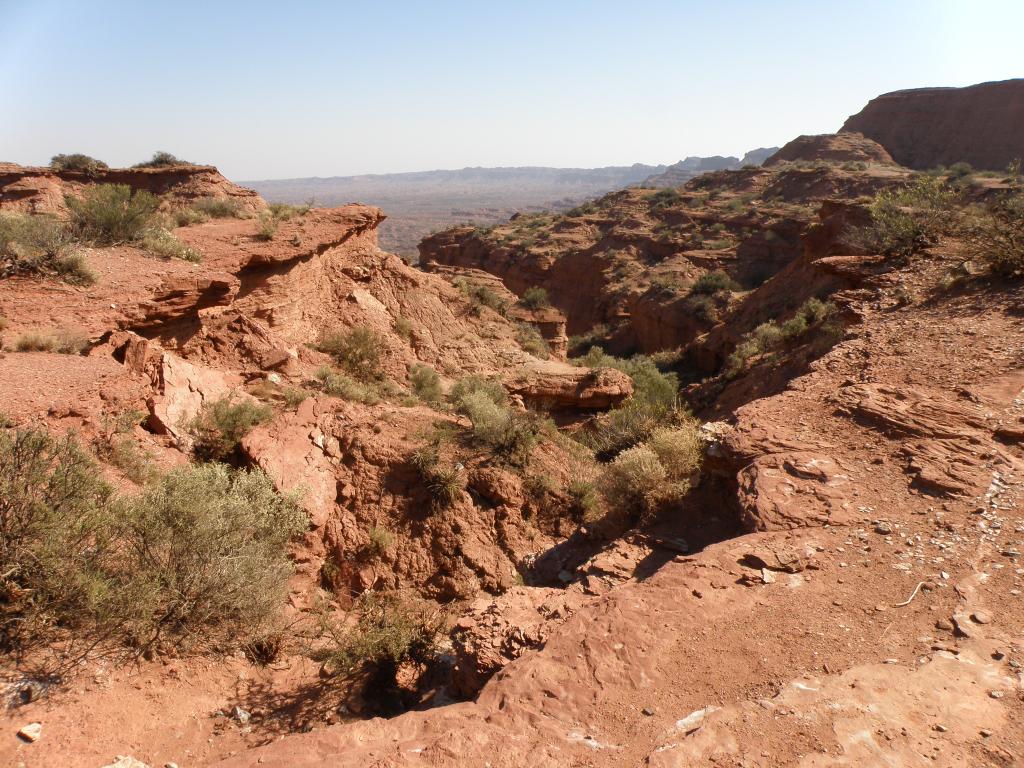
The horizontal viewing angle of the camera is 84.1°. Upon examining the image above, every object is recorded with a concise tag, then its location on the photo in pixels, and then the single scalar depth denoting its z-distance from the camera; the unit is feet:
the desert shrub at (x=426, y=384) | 38.14
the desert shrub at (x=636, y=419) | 31.27
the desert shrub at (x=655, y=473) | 21.45
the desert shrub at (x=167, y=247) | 30.76
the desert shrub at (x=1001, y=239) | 31.50
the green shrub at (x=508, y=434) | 29.19
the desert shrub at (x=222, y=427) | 23.79
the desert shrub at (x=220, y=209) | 43.65
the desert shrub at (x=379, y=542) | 23.95
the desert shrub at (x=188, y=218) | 39.55
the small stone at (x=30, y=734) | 11.55
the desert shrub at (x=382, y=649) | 17.11
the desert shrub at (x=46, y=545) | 13.24
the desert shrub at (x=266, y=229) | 36.29
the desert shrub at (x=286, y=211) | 40.63
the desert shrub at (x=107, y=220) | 30.68
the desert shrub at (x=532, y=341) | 51.34
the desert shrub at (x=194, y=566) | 15.05
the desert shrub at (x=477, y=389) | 39.03
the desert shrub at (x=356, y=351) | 37.18
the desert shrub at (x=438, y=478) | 25.81
